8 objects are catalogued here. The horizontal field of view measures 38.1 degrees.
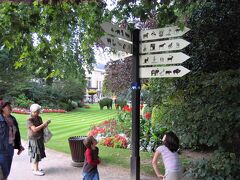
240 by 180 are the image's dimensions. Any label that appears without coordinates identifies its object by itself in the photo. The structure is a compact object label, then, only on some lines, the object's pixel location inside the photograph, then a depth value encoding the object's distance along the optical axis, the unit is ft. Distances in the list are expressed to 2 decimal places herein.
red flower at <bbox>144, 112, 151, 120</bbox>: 43.48
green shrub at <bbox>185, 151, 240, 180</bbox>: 23.53
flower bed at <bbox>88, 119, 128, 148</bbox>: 39.07
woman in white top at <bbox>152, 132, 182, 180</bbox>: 16.48
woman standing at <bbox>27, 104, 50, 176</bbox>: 25.95
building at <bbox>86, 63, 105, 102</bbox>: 277.64
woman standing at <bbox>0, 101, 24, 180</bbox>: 19.97
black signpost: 21.06
